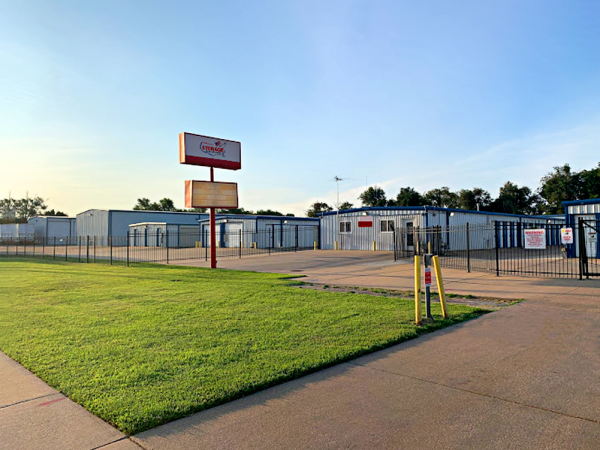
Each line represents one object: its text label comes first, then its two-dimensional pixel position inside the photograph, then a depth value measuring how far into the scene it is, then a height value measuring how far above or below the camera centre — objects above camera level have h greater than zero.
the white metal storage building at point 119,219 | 57.65 +2.88
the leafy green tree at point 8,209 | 103.94 +8.14
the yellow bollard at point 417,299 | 6.92 -1.12
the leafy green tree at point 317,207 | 86.44 +6.23
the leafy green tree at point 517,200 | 68.69 +5.73
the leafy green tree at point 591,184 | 52.45 +6.43
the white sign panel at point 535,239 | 13.59 -0.21
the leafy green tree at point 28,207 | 107.06 +8.72
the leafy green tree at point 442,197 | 74.00 +6.87
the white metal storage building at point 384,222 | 30.33 +1.01
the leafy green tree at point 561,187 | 59.66 +6.93
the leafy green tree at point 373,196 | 78.25 +7.67
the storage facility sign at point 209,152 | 19.95 +4.46
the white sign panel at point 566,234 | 13.87 -0.07
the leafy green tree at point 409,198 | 72.12 +6.66
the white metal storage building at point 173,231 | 48.56 +0.80
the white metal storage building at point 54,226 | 68.69 +2.28
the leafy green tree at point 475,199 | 70.69 +6.16
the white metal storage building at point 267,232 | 41.00 +0.62
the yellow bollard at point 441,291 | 7.61 -1.10
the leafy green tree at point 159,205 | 104.20 +8.74
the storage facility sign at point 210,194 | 20.64 +2.25
